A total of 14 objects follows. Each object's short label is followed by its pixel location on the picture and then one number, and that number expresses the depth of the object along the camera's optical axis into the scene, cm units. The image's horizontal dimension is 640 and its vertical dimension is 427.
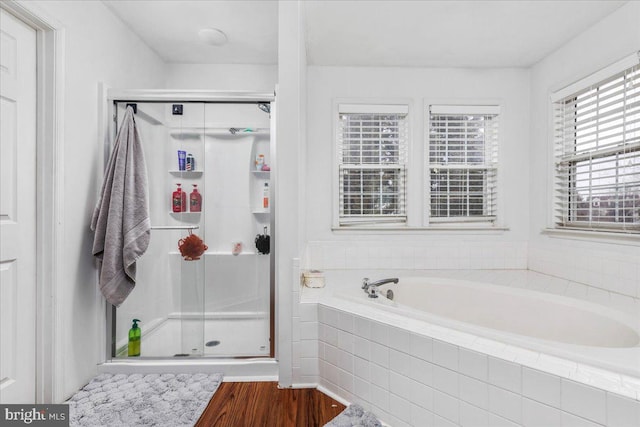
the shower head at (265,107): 195
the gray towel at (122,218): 176
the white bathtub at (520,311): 160
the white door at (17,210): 141
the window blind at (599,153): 190
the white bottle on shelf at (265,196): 199
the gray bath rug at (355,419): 139
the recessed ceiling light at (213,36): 233
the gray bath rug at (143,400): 146
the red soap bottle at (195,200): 202
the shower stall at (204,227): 195
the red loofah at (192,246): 200
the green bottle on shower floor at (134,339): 197
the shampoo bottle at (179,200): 200
